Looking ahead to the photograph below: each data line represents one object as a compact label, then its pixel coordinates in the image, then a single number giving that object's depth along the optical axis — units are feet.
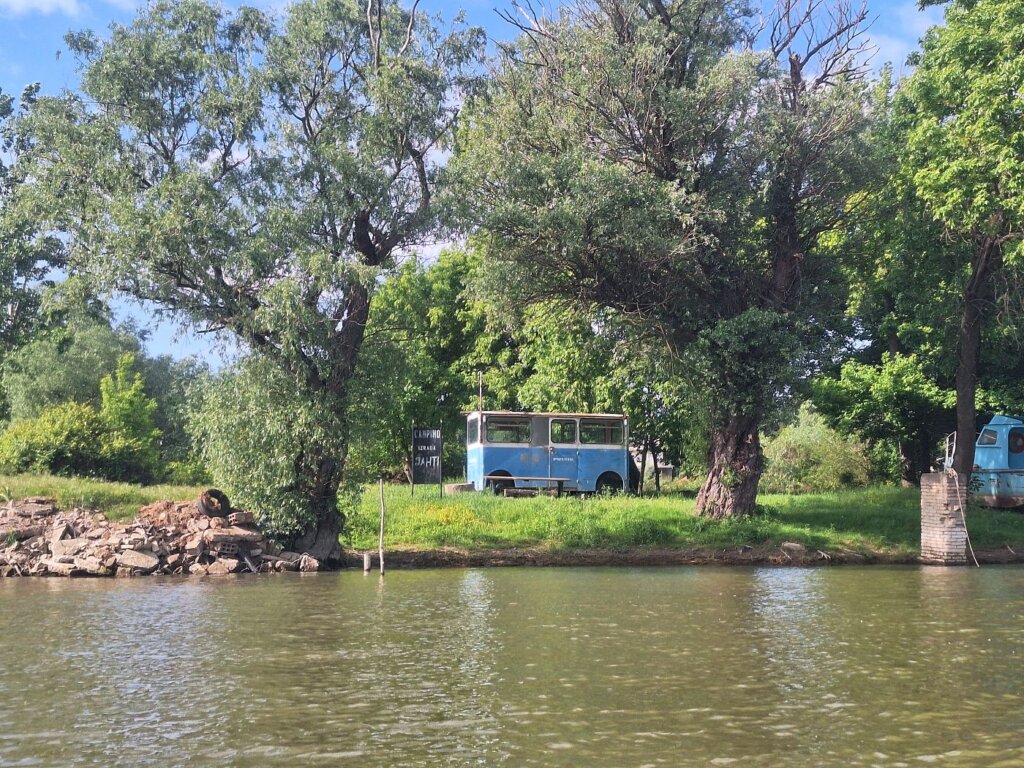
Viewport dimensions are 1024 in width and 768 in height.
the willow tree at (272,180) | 68.23
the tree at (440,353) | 138.00
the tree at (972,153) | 83.71
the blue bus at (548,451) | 109.29
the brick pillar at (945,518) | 81.82
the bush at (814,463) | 126.62
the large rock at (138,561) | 71.36
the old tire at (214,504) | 74.59
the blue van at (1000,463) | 104.37
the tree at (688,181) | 80.43
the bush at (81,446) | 104.06
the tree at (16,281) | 152.87
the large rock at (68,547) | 72.38
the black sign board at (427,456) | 88.33
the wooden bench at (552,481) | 107.76
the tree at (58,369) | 144.15
